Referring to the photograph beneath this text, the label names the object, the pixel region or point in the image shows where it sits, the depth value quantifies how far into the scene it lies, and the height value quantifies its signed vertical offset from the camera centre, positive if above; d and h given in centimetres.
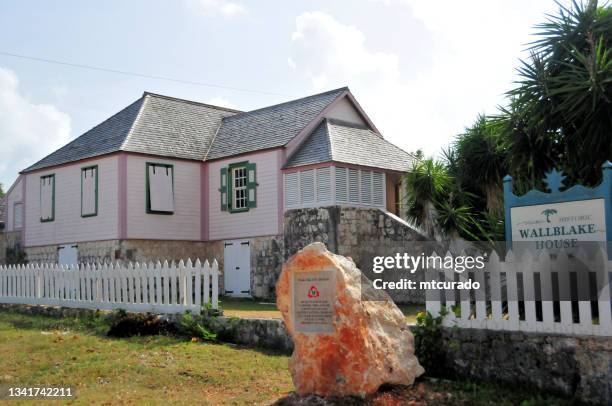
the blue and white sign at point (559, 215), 839 +53
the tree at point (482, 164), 1549 +225
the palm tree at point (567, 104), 1066 +255
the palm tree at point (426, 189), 1756 +186
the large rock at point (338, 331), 723 -81
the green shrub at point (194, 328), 1152 -115
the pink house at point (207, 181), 2053 +269
